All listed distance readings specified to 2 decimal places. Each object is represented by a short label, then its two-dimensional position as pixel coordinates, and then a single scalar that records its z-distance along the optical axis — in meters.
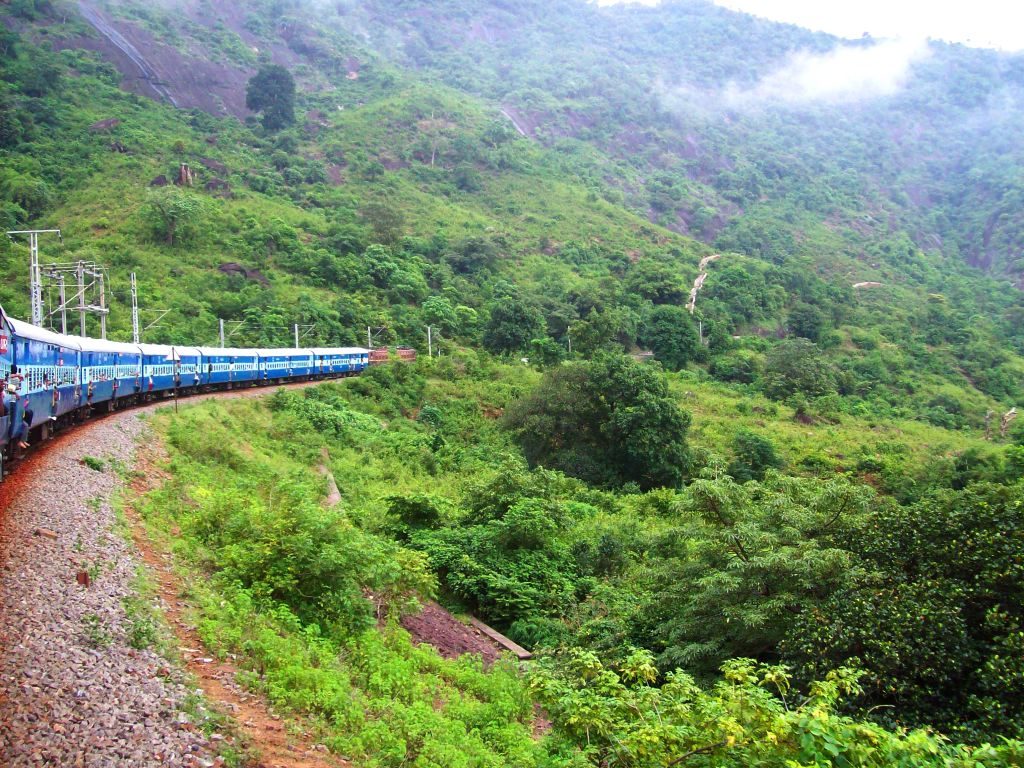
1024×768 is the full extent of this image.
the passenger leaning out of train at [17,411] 12.89
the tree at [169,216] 53.03
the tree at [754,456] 33.23
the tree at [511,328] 51.78
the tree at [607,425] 30.84
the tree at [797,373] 48.91
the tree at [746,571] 11.07
